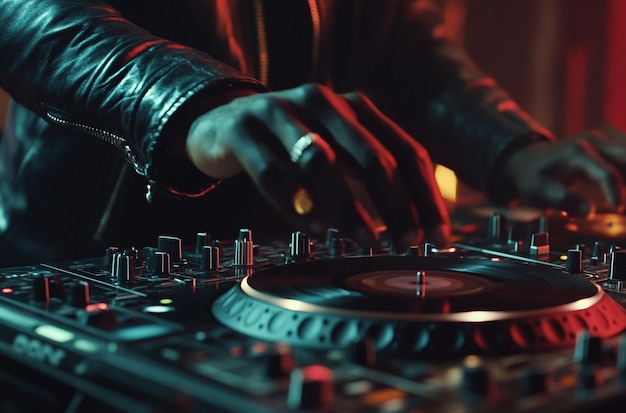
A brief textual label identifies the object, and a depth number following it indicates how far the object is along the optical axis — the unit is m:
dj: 1.02
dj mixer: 0.71
